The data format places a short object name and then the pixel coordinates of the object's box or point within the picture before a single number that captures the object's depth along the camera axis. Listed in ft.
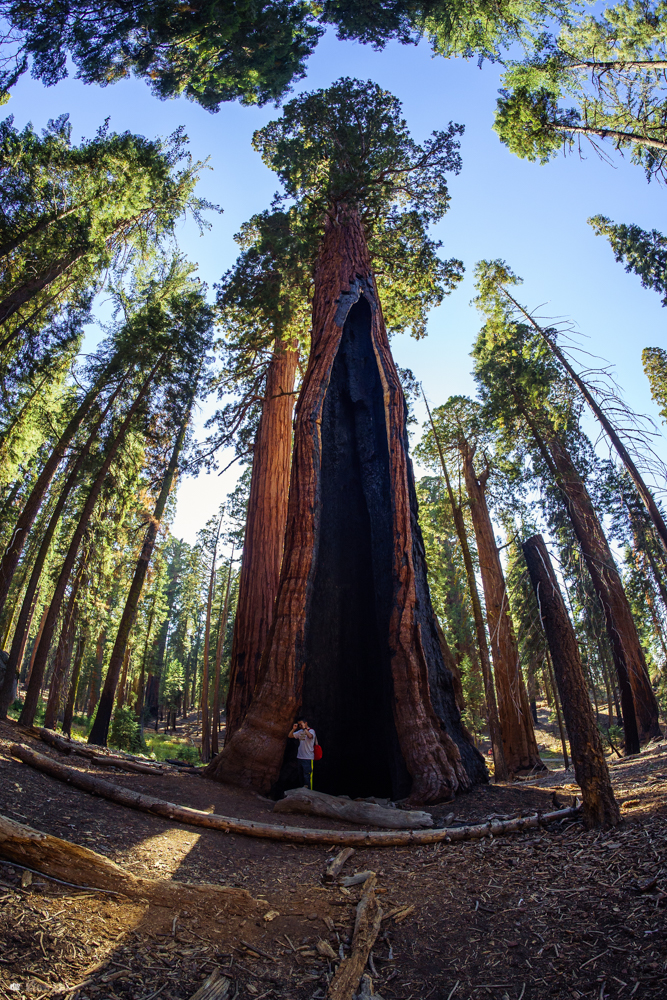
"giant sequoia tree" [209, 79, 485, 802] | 22.03
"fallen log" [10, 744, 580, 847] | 15.06
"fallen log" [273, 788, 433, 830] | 17.28
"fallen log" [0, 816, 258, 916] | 9.12
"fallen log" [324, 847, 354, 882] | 12.41
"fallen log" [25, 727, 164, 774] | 23.68
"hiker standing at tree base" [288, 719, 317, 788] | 21.53
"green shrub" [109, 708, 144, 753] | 54.19
